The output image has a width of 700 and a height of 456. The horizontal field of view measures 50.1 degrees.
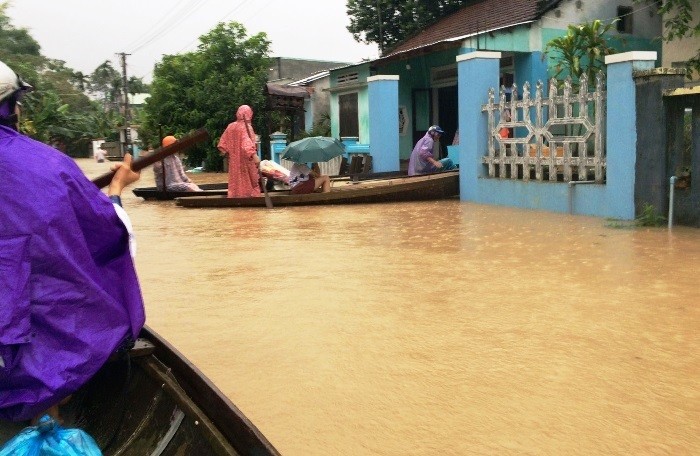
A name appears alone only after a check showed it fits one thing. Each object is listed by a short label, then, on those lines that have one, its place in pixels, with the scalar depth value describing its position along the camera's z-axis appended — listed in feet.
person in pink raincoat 43.98
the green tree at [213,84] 81.41
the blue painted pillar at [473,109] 39.47
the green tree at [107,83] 209.05
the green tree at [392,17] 78.18
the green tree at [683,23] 45.72
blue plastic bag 6.60
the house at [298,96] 66.03
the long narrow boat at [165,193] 46.71
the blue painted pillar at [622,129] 29.25
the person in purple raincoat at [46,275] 6.74
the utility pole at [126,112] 141.12
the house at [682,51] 50.26
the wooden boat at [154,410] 7.64
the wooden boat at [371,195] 40.81
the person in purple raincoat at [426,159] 45.78
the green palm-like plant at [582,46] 44.80
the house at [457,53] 52.49
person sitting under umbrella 42.37
